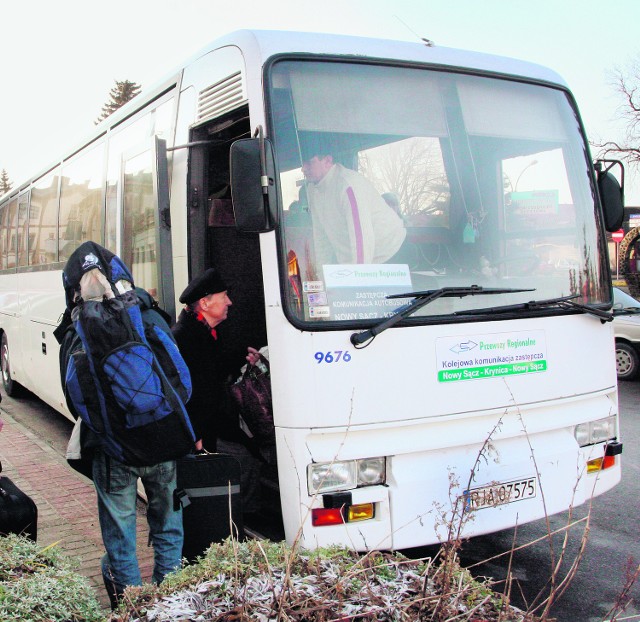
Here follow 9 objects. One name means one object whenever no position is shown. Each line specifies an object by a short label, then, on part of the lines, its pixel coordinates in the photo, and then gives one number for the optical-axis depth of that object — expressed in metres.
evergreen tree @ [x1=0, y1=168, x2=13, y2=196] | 113.61
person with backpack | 3.55
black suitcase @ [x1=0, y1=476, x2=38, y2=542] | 3.87
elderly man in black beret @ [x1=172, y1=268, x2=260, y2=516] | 4.48
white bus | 3.95
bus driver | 4.15
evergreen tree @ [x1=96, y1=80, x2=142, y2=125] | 63.59
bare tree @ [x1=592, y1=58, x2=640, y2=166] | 32.94
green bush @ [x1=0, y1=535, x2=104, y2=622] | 2.65
